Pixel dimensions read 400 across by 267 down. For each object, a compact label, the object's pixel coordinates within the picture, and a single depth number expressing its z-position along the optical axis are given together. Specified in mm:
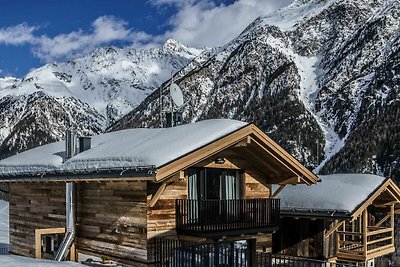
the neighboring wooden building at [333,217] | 20422
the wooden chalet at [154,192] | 14031
